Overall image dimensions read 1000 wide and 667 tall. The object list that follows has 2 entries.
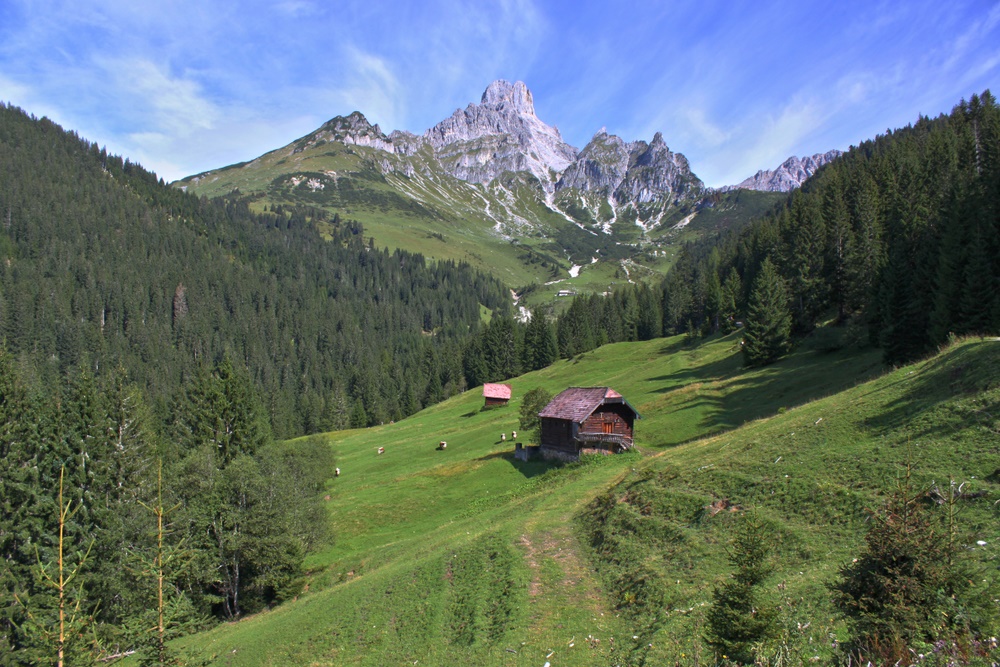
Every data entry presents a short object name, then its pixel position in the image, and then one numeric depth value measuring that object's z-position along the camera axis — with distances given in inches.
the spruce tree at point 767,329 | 2738.7
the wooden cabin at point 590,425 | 2007.9
